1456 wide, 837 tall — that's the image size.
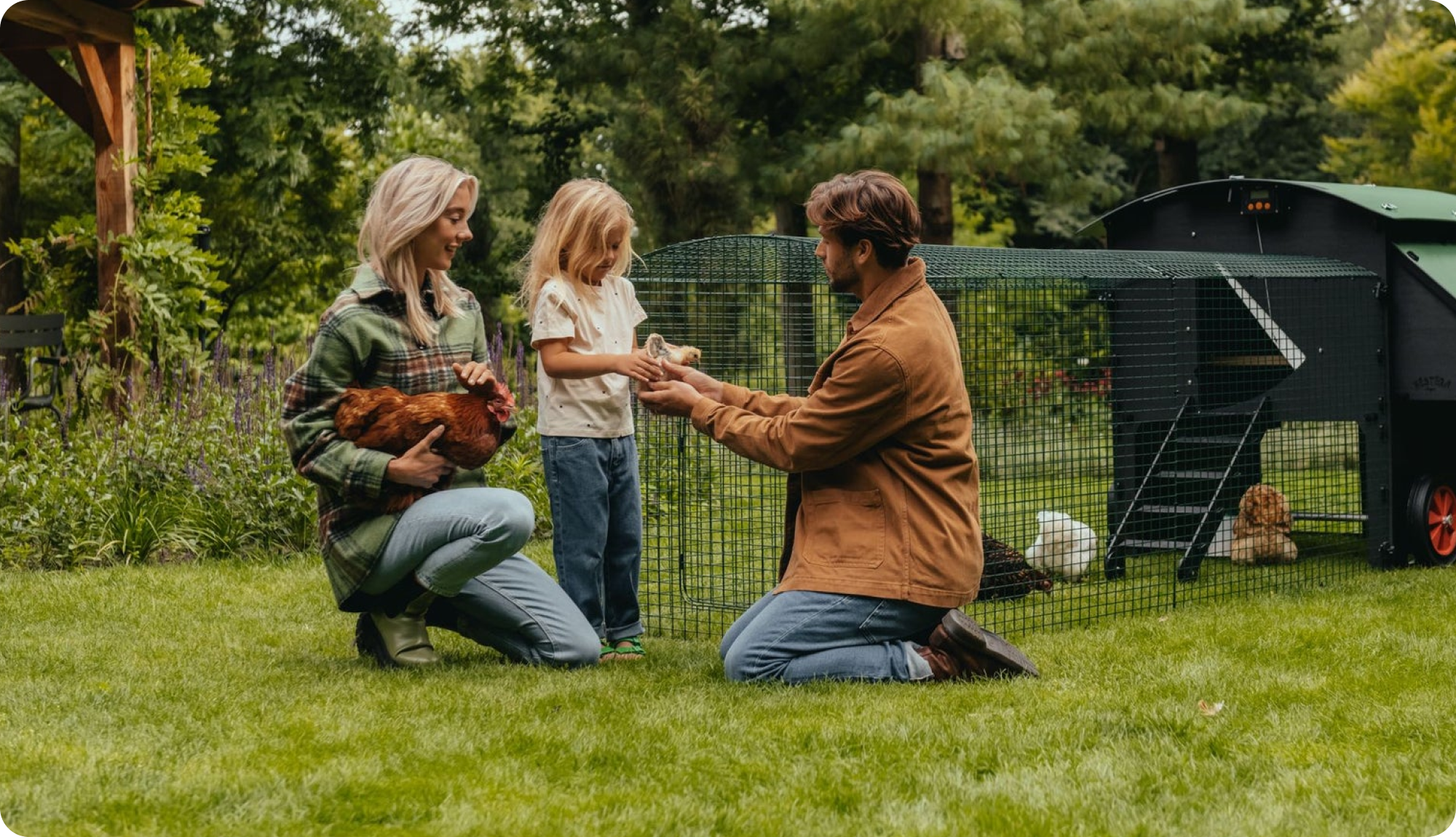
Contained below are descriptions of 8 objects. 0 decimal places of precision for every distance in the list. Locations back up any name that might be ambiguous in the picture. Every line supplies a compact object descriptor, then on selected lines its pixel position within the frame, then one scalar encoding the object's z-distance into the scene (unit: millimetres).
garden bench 8914
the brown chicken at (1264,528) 6734
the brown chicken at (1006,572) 5762
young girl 4461
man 4020
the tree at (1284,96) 21984
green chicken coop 5973
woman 4117
